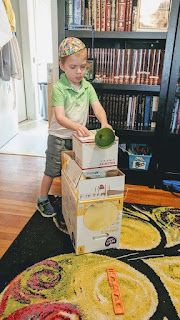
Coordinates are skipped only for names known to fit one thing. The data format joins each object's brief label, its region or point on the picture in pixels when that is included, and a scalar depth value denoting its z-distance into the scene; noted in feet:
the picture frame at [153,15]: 5.71
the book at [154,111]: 6.59
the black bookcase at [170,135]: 5.89
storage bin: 6.88
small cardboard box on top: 3.92
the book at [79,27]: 6.01
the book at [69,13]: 5.95
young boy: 4.43
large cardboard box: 4.00
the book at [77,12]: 5.93
